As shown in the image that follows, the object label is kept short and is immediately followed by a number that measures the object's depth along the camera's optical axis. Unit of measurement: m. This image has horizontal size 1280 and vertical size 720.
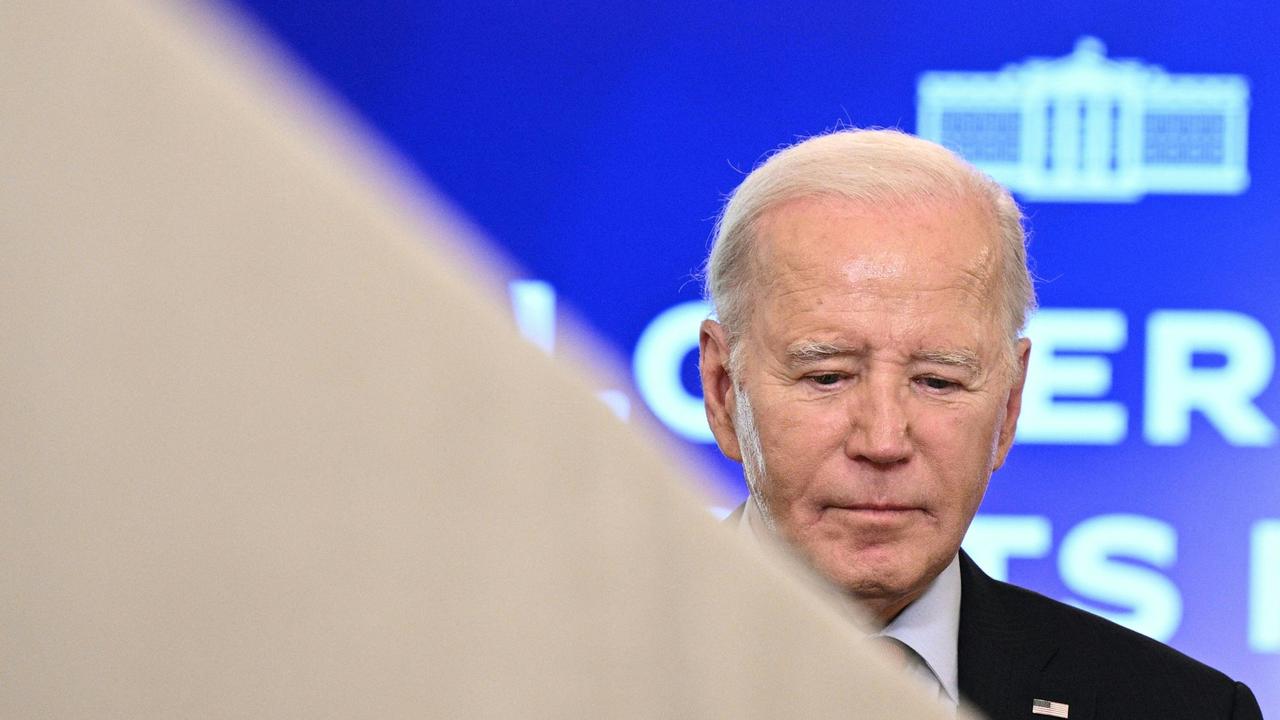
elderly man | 4.14
